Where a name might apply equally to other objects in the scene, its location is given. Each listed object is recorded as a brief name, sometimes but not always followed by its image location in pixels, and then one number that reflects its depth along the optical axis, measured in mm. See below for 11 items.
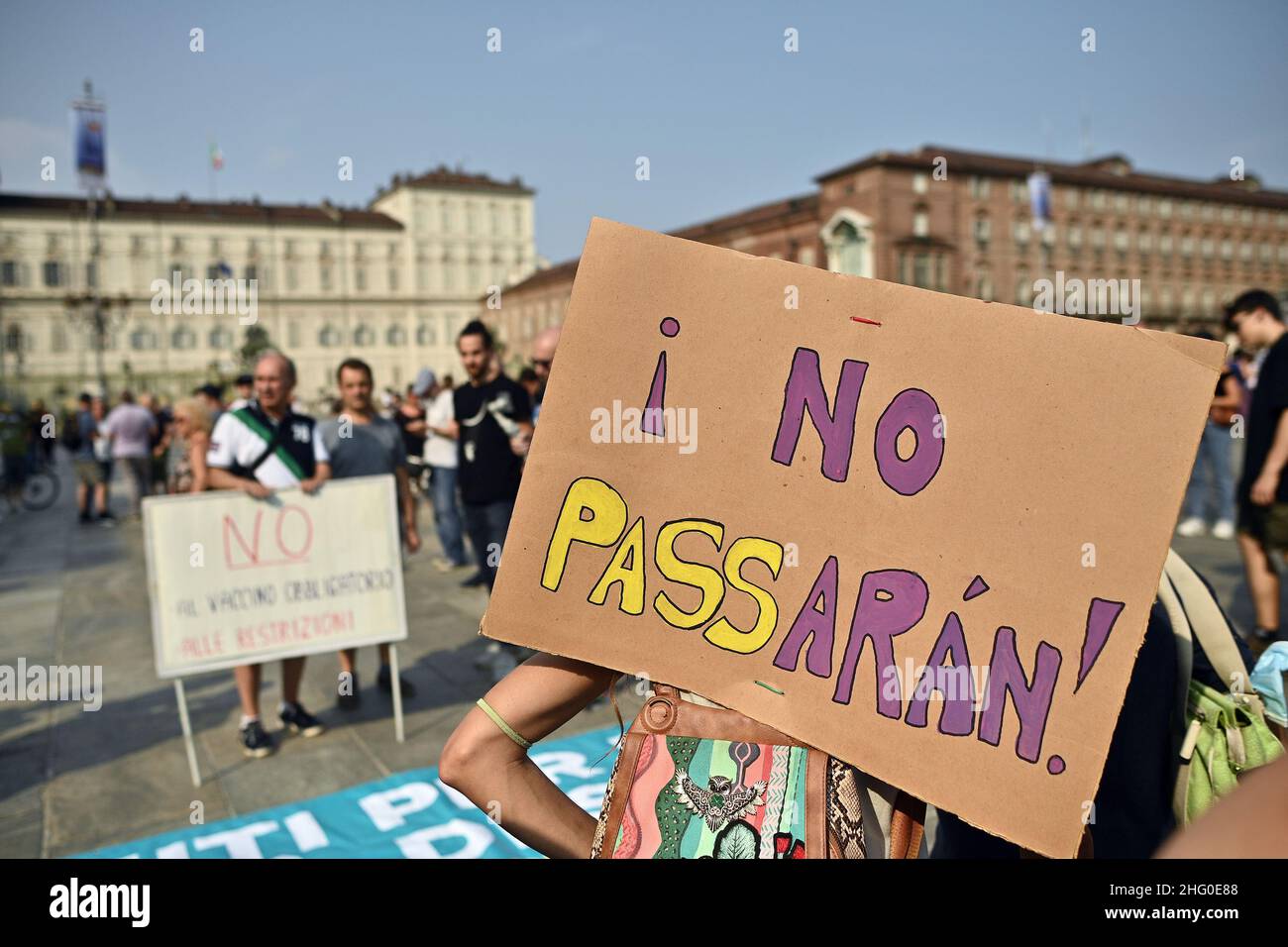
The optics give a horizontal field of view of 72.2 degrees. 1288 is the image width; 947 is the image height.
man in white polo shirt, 4691
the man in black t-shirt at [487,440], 5516
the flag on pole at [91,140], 29172
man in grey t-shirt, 5457
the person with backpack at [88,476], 14250
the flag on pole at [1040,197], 41656
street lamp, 27438
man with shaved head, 6043
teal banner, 3574
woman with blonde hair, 5906
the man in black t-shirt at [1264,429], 4711
